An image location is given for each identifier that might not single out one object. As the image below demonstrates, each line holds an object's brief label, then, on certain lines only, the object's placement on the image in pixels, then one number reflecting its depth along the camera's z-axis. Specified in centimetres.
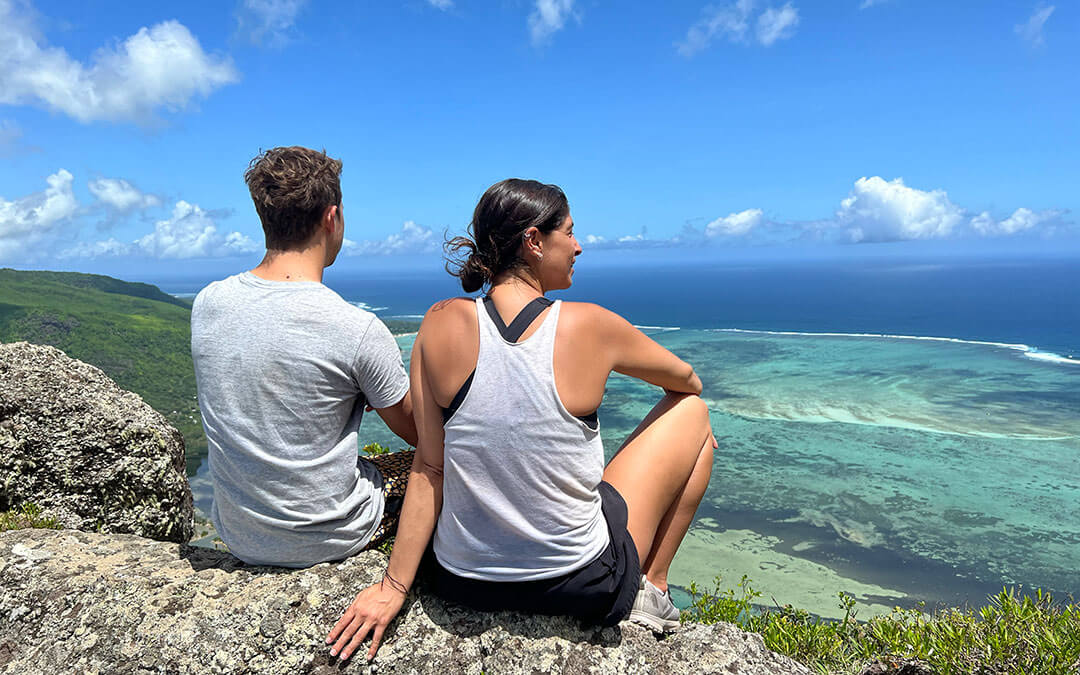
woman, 295
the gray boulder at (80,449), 484
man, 312
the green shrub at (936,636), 382
